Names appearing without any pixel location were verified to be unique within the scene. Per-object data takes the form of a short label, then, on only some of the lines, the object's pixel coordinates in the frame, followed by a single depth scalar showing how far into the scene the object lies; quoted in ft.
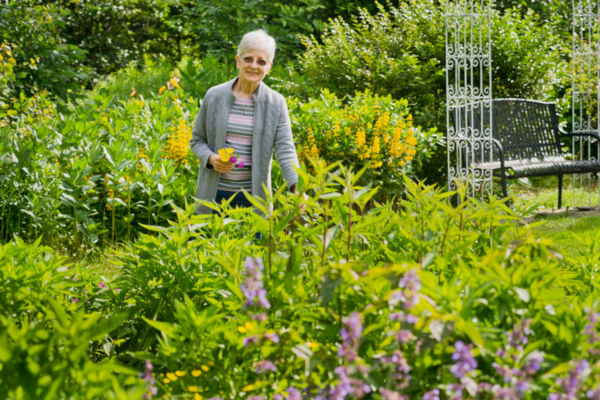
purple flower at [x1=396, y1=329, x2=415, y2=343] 16.25
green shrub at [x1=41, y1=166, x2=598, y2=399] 17.07
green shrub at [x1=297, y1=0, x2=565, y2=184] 41.95
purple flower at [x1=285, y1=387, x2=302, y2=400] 17.04
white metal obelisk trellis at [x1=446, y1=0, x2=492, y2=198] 35.25
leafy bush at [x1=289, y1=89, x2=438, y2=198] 33.26
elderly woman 26.91
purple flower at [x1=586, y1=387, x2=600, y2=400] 14.96
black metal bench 35.97
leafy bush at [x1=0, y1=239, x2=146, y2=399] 15.23
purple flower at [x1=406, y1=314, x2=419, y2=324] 16.81
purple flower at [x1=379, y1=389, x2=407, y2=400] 15.16
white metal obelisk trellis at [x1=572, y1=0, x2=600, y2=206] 40.77
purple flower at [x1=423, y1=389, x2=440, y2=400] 17.05
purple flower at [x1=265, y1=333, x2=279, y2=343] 18.04
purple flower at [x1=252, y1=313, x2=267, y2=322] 18.51
